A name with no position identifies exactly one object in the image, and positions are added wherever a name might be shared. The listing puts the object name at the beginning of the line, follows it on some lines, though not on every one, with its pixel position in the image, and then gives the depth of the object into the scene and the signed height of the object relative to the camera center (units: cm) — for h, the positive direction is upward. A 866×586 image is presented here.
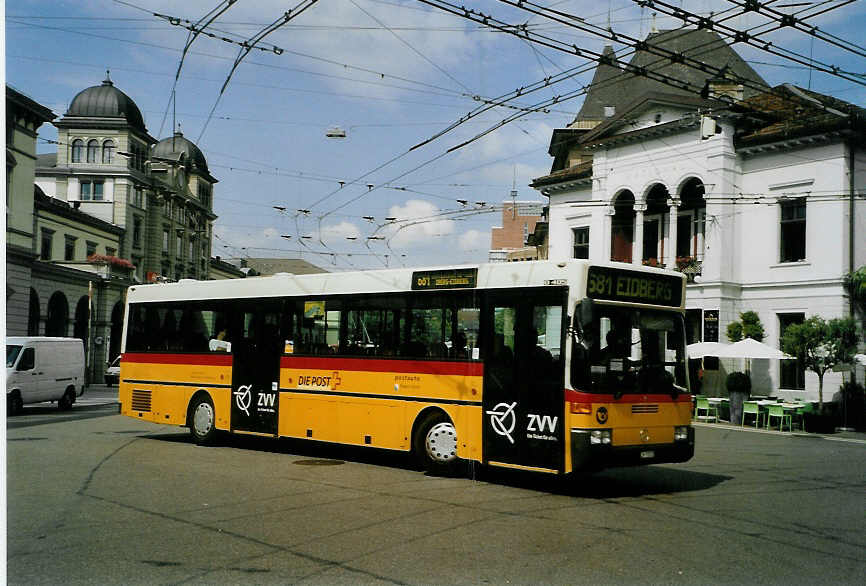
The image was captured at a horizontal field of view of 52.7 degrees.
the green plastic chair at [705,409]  2861 -216
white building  2925 +512
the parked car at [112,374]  5172 -277
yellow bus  1145 -42
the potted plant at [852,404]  2770 -181
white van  2592 -141
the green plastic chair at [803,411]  2537 -193
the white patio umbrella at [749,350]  2714 -18
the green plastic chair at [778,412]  2506 -193
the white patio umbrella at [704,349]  2788 -17
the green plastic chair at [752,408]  2631 -192
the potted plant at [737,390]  2822 -150
